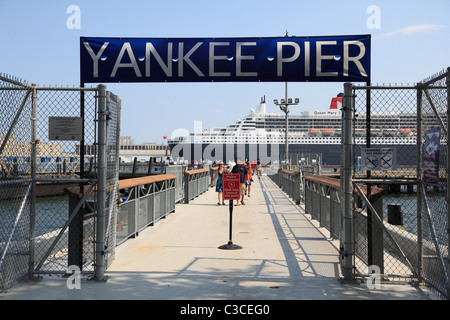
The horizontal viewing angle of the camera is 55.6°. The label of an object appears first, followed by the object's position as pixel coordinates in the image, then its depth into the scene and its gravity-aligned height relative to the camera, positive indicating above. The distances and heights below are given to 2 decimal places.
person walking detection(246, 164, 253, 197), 18.76 -1.08
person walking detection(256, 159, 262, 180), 43.99 -1.51
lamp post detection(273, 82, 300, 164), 37.88 +4.79
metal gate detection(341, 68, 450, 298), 5.22 -0.44
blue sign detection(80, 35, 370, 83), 6.86 +1.54
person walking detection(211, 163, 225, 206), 16.08 -0.97
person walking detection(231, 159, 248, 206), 15.25 -0.69
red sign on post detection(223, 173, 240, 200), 8.43 -0.64
